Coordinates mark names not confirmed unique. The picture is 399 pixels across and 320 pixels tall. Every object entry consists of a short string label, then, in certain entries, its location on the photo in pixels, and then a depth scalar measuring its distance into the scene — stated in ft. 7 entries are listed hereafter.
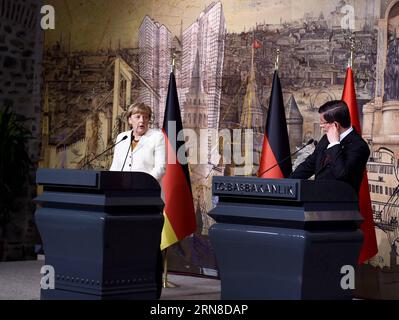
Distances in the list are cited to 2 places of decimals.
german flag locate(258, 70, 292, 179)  34.34
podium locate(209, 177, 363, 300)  21.05
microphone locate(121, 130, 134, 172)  30.67
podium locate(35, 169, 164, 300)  24.79
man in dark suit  23.07
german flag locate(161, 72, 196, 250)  35.86
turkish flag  31.36
